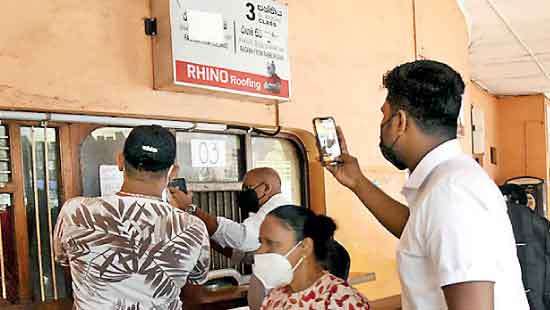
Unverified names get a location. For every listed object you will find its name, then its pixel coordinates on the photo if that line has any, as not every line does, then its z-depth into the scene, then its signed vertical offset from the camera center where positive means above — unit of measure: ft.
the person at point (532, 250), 11.04 -2.02
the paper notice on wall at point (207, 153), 10.19 -0.15
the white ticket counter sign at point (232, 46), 8.51 +1.37
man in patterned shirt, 6.42 -0.93
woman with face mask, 7.01 -1.40
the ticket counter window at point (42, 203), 7.91 -0.65
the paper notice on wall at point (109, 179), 8.61 -0.42
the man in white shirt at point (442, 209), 4.46 -0.53
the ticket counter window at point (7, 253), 7.56 -1.19
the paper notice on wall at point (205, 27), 8.61 +1.59
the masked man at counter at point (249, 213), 9.34 -1.05
